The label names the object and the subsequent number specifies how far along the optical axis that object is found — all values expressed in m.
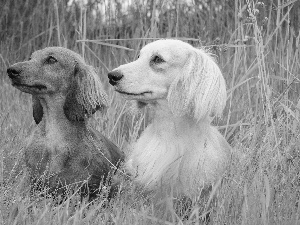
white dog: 3.76
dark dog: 3.97
